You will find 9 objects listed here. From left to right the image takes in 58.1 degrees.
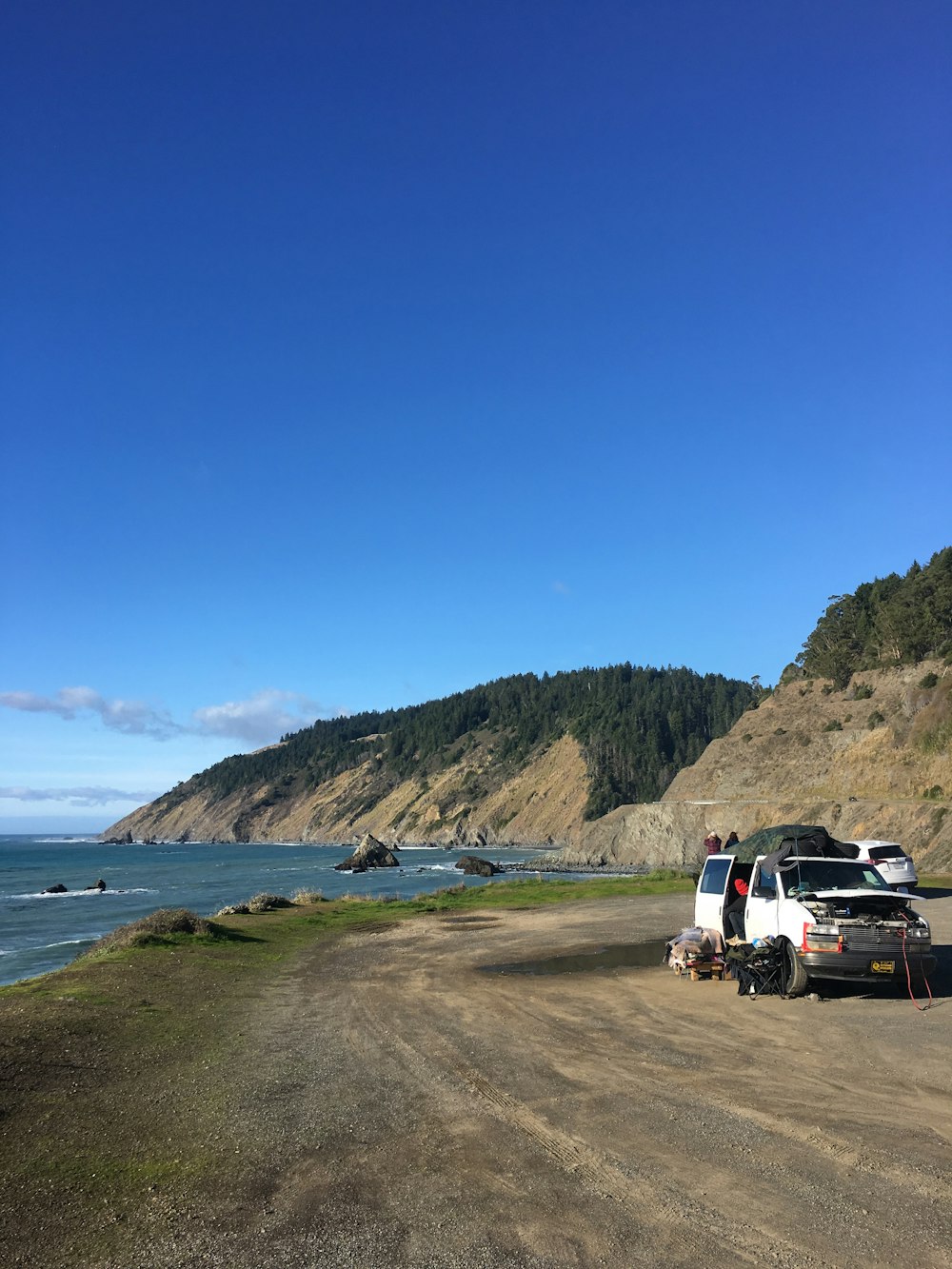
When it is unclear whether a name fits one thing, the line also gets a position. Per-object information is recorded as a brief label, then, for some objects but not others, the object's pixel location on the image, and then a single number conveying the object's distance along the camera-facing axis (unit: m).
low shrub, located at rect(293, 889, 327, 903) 35.57
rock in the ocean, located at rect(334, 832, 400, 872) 92.25
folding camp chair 13.40
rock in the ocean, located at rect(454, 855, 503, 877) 70.38
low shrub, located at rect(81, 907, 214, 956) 20.55
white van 12.52
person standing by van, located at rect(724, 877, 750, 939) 16.11
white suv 26.95
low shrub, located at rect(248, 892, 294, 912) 31.48
